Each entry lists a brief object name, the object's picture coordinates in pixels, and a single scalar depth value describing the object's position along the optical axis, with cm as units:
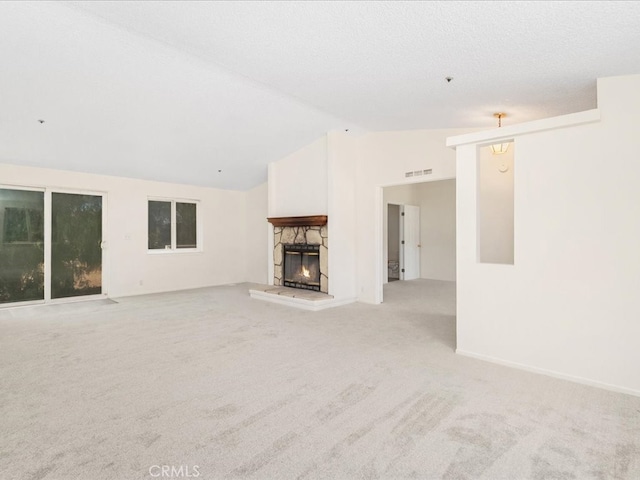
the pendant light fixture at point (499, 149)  500
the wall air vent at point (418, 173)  541
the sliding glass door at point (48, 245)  575
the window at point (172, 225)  760
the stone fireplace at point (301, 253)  623
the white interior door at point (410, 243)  907
